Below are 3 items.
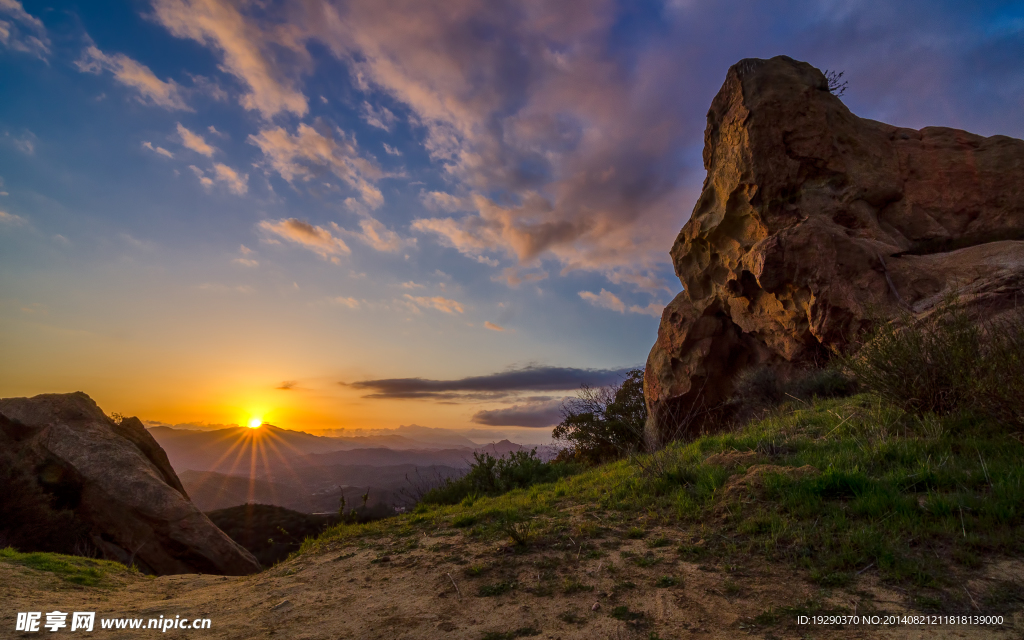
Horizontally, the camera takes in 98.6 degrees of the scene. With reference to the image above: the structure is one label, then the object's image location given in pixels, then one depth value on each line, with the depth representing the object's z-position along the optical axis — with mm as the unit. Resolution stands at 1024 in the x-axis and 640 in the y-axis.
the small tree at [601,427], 19972
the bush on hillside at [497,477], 11136
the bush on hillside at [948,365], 5086
